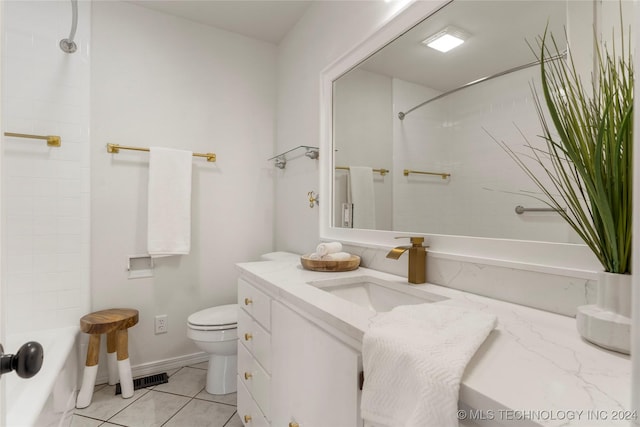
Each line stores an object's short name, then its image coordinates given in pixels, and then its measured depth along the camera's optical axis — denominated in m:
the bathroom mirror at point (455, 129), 0.88
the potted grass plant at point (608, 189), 0.54
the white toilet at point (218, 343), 1.75
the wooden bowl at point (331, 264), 1.37
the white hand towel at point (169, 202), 1.96
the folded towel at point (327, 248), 1.43
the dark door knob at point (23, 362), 0.50
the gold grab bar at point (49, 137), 1.66
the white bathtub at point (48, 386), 1.01
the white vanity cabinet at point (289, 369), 0.74
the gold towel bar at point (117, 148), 1.90
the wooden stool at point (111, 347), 1.68
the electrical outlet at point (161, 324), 2.05
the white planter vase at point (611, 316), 0.55
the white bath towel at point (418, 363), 0.46
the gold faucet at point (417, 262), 1.11
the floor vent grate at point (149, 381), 1.87
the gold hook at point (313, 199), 1.88
